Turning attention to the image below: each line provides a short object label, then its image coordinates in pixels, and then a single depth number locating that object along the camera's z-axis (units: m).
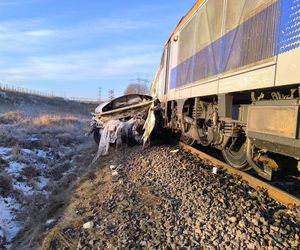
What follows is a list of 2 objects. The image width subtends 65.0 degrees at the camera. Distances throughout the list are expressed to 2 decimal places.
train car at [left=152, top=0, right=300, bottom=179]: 2.47
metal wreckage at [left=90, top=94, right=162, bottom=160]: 6.95
